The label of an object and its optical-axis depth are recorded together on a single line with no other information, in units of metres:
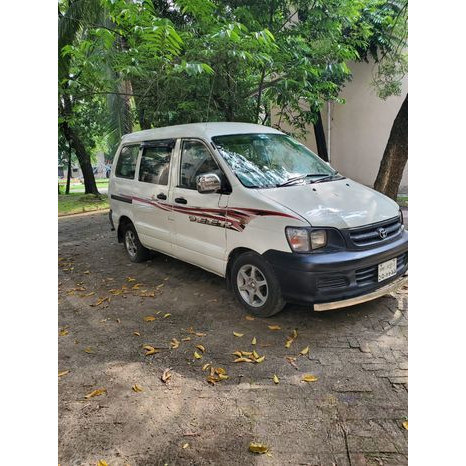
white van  3.29
